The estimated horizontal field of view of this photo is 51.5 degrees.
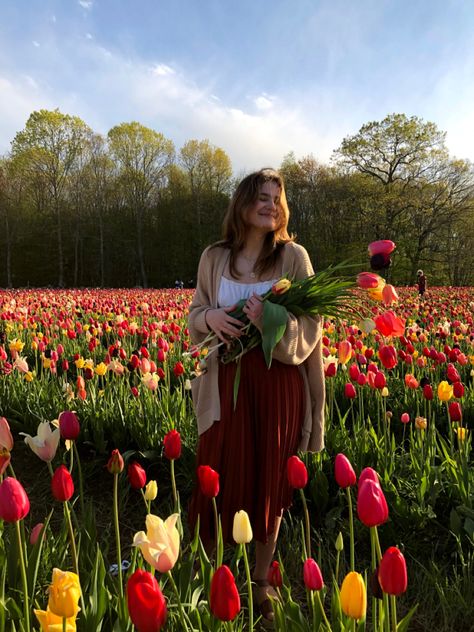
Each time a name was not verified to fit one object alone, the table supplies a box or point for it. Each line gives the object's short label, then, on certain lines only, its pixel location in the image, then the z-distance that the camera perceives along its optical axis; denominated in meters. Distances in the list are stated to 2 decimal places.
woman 1.97
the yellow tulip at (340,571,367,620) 0.96
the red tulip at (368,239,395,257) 1.64
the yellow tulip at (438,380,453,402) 2.65
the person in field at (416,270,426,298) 12.18
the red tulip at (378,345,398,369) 2.52
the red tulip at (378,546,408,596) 0.94
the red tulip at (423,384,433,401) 2.81
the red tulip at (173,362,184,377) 3.30
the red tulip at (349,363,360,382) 3.17
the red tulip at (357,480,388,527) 1.05
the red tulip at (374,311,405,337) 1.61
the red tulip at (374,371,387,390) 2.74
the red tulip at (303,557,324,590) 1.14
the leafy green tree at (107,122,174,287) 31.00
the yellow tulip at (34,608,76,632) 1.00
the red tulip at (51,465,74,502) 1.30
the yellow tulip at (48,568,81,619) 0.93
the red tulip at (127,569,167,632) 0.83
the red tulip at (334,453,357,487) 1.36
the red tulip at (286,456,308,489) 1.44
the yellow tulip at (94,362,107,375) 3.29
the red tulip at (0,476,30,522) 1.11
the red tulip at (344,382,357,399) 2.96
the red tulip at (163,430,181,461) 1.61
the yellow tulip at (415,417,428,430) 2.67
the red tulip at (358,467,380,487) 1.12
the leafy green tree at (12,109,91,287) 27.81
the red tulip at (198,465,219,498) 1.48
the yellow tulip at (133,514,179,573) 1.01
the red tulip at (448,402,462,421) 2.49
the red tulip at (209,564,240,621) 0.93
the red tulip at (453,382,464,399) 2.72
